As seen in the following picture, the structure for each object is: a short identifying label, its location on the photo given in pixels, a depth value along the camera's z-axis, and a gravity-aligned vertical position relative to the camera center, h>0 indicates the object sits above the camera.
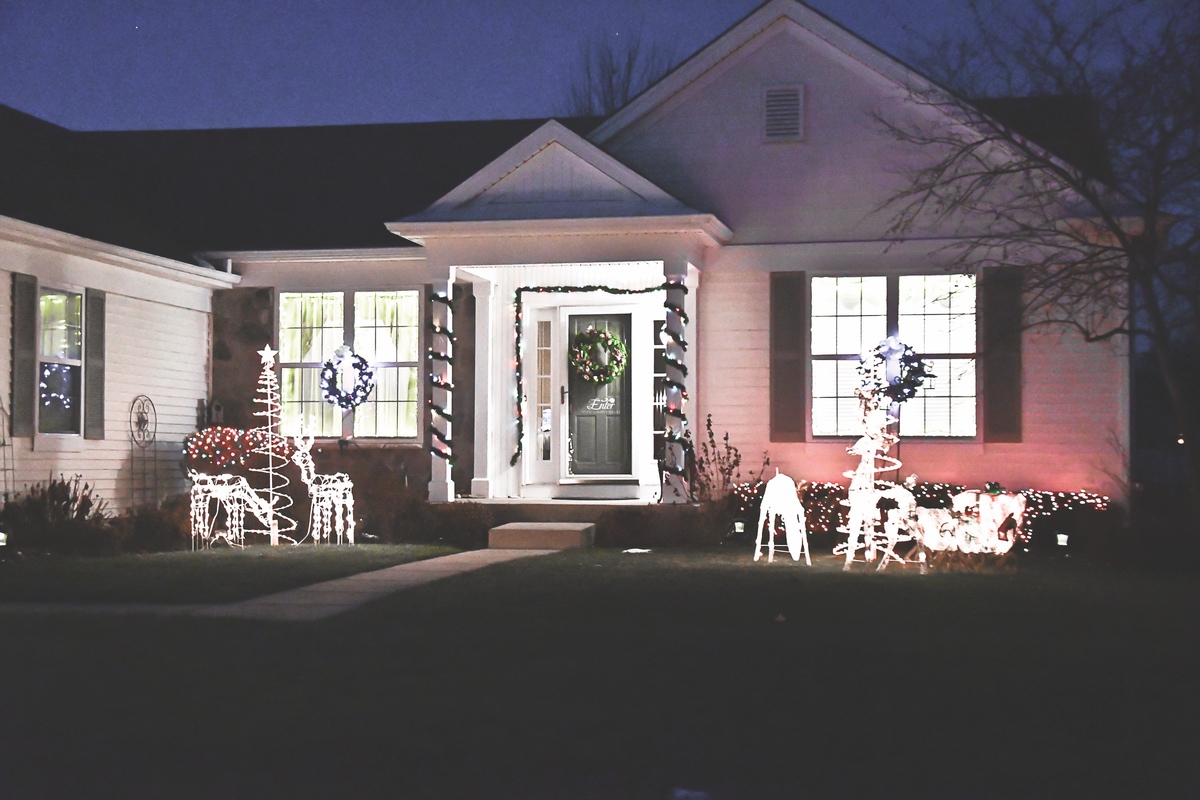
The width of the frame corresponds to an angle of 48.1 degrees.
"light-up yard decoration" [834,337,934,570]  11.48 -0.68
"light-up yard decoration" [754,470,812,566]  11.90 -0.84
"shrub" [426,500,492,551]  14.57 -1.19
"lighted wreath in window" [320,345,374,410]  15.84 +0.41
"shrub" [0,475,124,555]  12.82 -1.09
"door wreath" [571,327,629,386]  16.45 +0.73
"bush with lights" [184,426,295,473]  15.38 -0.40
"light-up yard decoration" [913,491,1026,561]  11.53 -0.94
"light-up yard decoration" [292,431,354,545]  14.12 -0.91
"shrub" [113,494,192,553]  13.73 -1.21
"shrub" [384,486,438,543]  14.64 -1.17
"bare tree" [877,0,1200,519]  12.34 +2.35
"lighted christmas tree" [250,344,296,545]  14.65 -0.40
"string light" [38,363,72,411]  13.89 +0.28
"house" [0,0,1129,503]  14.80 +1.30
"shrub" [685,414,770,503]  15.09 -0.60
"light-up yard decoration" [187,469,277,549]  13.61 -0.96
